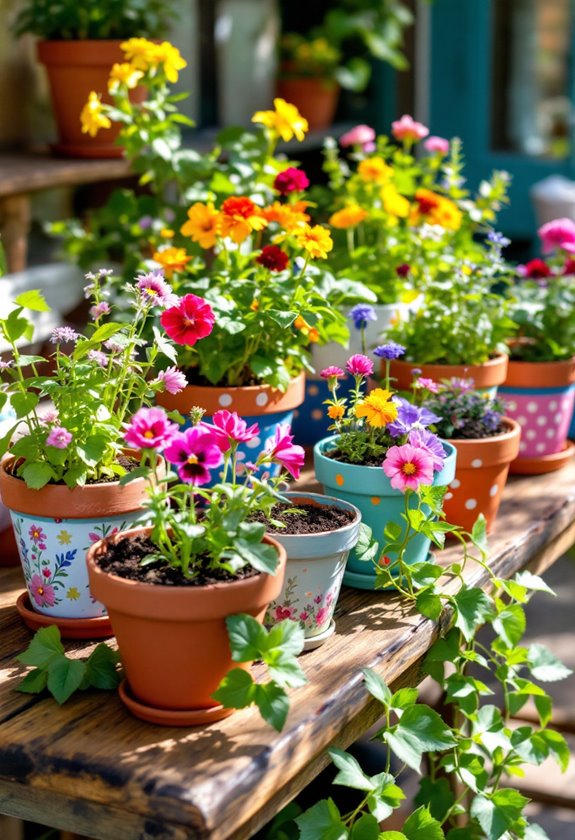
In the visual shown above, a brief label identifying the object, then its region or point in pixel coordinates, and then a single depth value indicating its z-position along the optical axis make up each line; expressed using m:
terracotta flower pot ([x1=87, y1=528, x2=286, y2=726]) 1.20
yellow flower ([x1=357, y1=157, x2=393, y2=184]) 2.30
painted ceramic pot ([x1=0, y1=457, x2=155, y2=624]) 1.39
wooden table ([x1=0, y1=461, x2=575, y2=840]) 1.14
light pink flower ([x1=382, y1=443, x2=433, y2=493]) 1.48
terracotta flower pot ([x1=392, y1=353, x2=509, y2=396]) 1.97
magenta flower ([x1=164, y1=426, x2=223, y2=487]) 1.24
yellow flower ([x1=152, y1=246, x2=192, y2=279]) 1.82
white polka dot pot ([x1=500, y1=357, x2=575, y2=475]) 2.15
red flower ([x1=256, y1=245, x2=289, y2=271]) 1.71
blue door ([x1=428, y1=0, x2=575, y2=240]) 5.09
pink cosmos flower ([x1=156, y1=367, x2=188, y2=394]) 1.39
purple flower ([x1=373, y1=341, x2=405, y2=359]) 1.67
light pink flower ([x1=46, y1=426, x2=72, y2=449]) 1.34
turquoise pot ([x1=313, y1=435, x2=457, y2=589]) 1.57
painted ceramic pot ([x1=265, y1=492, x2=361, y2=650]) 1.39
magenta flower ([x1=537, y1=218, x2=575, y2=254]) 2.33
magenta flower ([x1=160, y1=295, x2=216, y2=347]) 1.41
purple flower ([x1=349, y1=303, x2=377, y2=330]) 1.80
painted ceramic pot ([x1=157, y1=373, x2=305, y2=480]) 1.73
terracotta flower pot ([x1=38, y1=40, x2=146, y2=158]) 3.23
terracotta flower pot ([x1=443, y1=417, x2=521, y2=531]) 1.77
